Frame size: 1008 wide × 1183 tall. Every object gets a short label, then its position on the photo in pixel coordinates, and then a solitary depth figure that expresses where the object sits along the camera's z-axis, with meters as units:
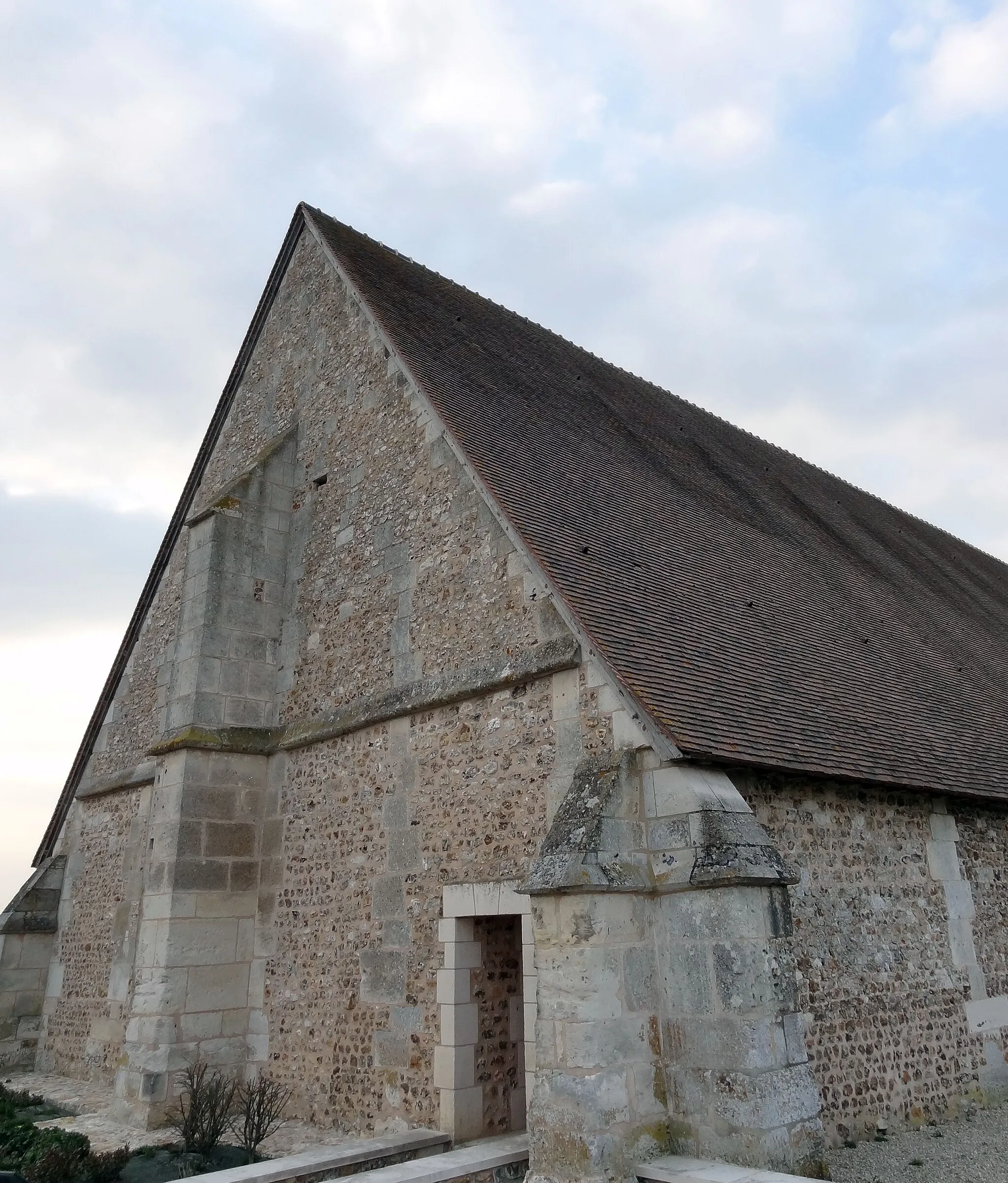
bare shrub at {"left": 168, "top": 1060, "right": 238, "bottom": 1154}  6.20
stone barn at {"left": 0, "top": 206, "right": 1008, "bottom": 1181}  5.06
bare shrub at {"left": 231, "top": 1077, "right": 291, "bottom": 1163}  6.36
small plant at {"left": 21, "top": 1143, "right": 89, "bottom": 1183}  5.42
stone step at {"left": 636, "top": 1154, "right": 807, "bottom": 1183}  4.32
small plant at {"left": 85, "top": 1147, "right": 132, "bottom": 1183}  5.63
